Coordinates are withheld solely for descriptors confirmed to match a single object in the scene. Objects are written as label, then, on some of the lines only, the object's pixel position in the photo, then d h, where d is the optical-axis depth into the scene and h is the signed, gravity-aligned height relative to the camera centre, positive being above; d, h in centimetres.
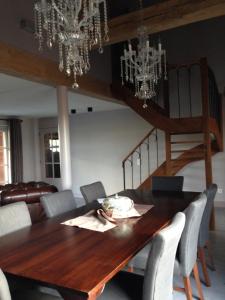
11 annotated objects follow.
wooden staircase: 417 +30
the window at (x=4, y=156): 780 -22
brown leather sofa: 366 -69
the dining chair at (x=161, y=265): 138 -65
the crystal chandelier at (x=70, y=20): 227 +107
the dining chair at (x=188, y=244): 203 -78
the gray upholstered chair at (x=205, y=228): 263 -86
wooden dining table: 125 -61
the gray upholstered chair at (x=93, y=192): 313 -56
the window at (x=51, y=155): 837 -26
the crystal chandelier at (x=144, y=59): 342 +110
